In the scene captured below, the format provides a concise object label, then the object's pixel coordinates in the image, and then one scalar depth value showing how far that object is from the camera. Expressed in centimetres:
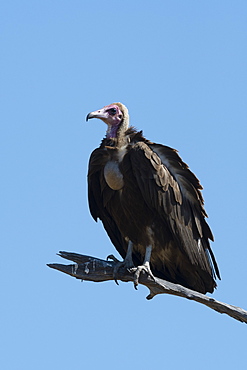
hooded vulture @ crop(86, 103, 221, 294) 1987
